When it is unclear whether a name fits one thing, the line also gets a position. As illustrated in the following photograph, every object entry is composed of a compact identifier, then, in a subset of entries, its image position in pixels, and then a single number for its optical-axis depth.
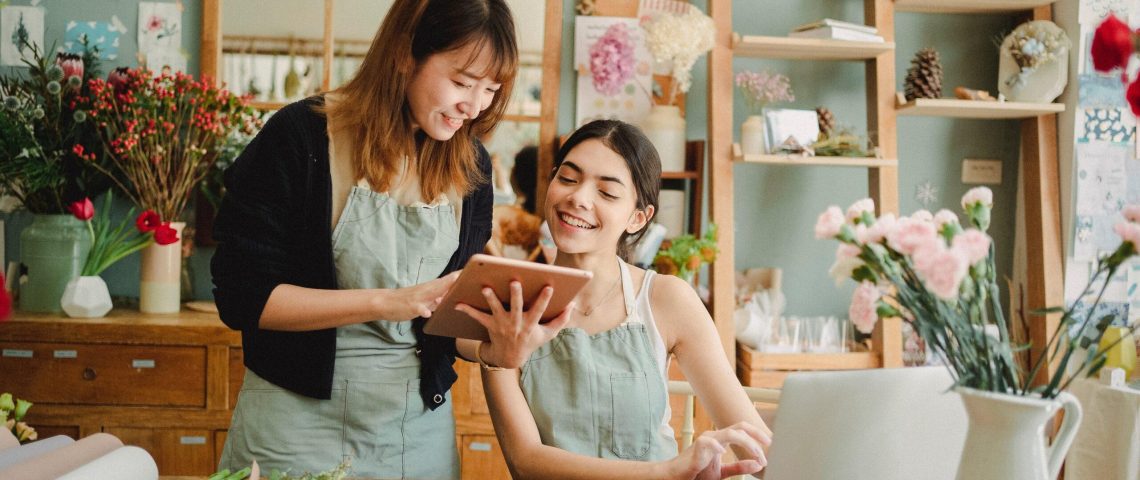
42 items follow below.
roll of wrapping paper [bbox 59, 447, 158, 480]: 0.97
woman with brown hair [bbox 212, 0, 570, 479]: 1.46
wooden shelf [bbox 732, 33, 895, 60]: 3.13
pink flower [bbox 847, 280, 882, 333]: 0.96
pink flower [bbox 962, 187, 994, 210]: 0.96
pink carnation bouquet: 0.90
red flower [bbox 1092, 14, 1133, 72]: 0.85
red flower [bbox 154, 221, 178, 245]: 2.93
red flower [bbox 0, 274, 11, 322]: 0.62
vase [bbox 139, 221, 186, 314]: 3.02
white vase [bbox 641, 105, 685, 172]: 3.25
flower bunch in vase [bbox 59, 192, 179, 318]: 2.86
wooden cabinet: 2.79
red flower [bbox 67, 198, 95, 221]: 2.93
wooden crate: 3.14
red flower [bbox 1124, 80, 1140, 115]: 0.86
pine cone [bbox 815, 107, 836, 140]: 3.24
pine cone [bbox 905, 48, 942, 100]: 3.24
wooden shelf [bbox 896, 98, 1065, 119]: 3.17
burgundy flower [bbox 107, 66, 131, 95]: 3.01
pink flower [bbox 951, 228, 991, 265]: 0.84
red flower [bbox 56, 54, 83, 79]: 3.03
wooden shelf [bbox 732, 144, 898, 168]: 3.10
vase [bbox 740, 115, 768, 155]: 3.19
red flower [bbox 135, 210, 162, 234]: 2.93
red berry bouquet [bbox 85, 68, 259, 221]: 2.92
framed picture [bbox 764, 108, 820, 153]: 3.17
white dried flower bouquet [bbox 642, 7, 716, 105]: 3.10
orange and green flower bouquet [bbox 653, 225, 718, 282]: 3.03
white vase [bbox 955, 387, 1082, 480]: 0.88
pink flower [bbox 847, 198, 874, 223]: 0.97
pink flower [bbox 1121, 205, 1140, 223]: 0.92
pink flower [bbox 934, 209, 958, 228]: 0.94
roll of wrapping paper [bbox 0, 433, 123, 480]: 0.98
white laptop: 0.96
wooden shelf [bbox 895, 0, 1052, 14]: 3.32
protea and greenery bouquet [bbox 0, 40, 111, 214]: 2.91
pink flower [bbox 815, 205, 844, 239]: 0.93
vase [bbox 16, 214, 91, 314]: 2.96
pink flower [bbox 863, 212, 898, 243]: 0.91
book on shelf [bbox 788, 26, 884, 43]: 3.13
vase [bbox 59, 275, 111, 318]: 2.85
